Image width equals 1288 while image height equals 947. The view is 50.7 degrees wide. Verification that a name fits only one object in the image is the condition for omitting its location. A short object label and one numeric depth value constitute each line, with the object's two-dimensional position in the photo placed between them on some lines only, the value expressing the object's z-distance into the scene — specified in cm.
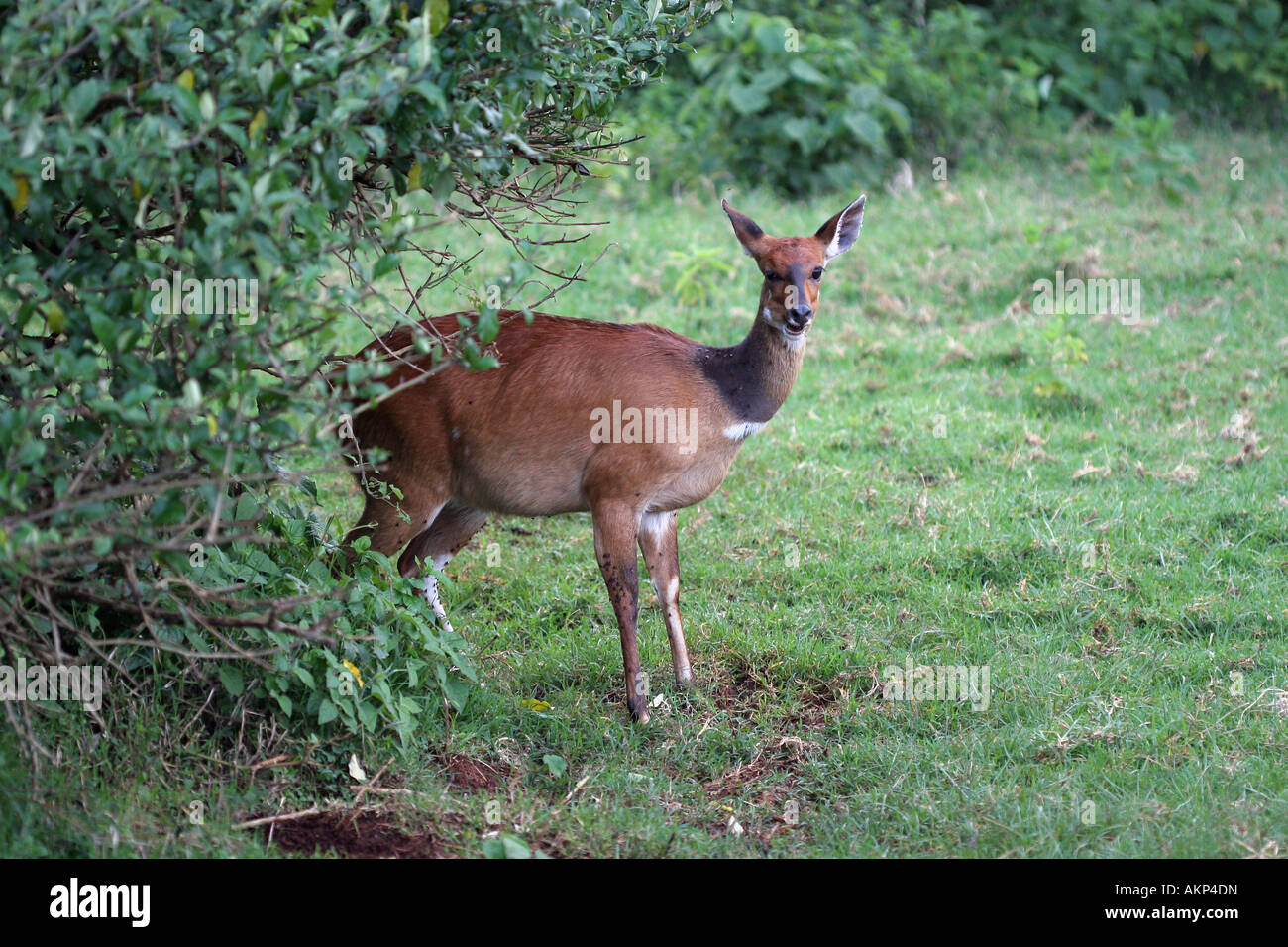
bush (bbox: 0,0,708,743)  364
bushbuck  546
